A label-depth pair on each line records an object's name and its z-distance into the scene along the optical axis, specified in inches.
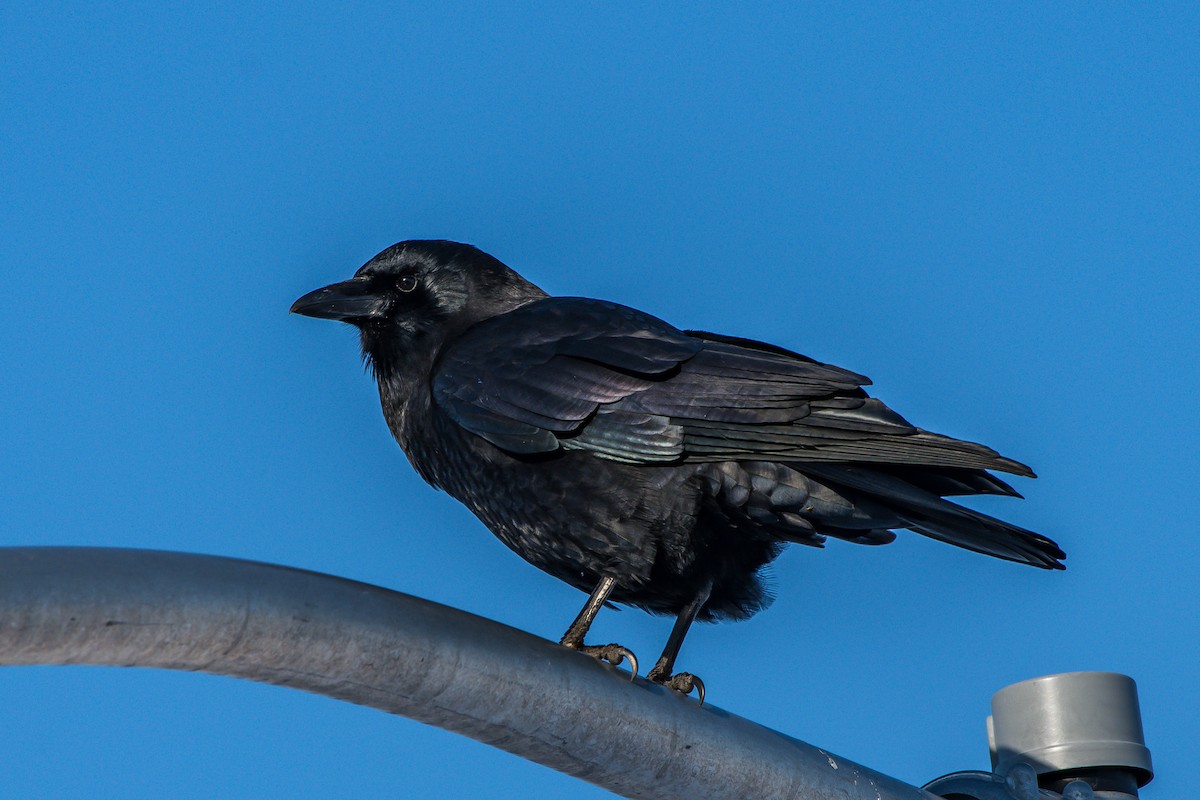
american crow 387.2
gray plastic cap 349.4
